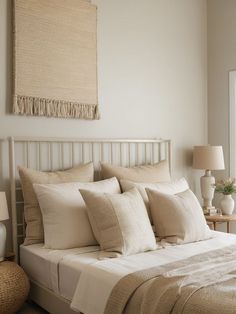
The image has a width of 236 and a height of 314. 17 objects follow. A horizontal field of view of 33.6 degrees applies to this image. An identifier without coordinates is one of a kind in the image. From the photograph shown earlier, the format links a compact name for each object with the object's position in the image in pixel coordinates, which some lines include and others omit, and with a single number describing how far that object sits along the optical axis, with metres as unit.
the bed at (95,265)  1.89
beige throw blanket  1.65
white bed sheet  2.24
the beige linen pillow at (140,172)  3.17
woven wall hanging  2.85
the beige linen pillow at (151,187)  2.92
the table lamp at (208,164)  3.80
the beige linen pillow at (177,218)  2.68
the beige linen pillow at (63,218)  2.56
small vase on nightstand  3.76
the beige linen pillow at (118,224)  2.38
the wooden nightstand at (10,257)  2.63
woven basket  2.29
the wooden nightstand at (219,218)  3.57
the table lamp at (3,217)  2.50
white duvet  2.00
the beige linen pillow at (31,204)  2.71
